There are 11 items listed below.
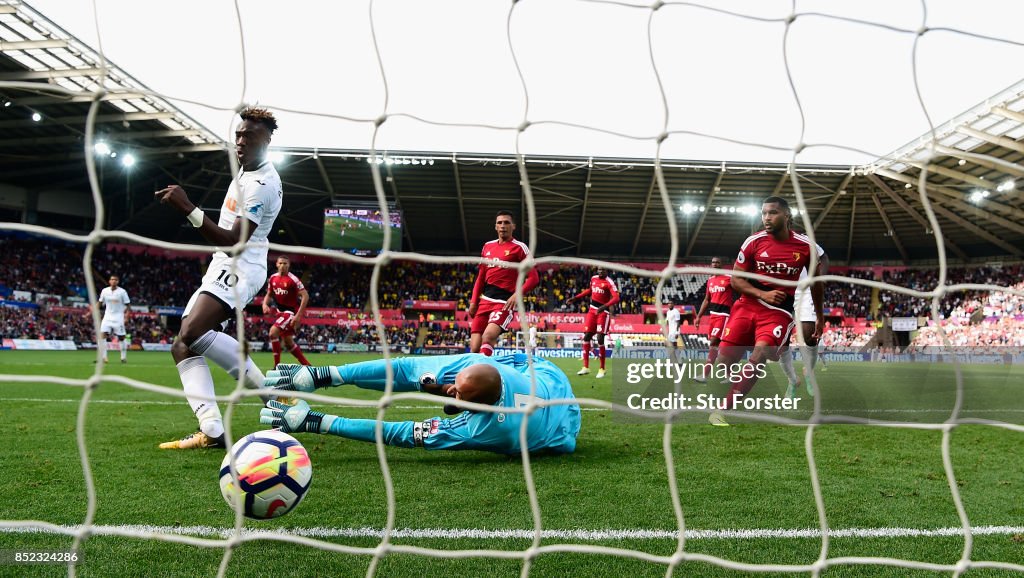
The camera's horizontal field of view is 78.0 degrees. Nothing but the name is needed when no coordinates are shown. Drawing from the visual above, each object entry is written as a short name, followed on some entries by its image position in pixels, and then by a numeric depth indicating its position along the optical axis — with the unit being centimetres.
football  239
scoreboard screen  2714
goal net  193
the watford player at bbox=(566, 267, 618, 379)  1191
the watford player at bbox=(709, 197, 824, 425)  495
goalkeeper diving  346
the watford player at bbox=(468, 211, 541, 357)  766
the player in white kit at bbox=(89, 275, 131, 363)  1318
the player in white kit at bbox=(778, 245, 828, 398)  639
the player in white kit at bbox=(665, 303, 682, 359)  1505
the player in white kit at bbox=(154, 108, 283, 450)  388
